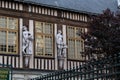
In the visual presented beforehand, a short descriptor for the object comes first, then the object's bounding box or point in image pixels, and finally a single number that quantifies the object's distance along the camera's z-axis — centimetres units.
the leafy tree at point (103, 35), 1744
